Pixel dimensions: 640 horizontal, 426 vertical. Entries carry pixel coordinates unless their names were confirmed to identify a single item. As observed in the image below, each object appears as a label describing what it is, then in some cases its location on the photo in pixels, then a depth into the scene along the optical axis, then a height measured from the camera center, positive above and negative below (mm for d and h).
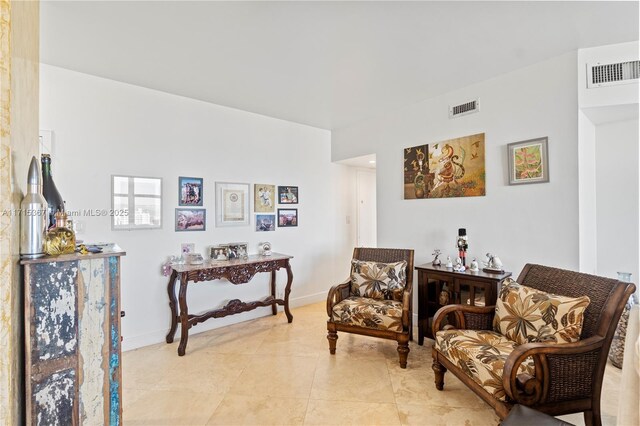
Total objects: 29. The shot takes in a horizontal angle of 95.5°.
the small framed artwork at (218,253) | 3303 -435
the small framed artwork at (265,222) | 3770 -102
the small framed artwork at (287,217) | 3979 -40
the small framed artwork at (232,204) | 3451 +132
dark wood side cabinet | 2463 -702
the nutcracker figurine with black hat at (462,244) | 2801 -297
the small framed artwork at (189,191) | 3180 +264
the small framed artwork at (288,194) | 3982 +277
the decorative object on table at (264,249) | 3674 -438
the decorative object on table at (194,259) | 3072 -472
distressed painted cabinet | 1074 -487
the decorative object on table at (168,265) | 3045 -526
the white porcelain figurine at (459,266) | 2727 -510
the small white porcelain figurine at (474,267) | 2688 -500
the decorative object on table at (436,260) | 3045 -492
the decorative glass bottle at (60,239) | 1184 -98
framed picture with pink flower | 2471 +452
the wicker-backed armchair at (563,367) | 1528 -843
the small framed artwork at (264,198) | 3749 +217
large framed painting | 2908 +481
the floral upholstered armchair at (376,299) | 2502 -831
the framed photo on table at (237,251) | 3367 -424
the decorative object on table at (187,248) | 3175 -366
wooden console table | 2785 -647
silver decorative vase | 1095 -12
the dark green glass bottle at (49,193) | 1440 +120
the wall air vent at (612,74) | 2199 +1065
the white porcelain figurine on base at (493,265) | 2611 -473
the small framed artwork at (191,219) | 3172 -48
